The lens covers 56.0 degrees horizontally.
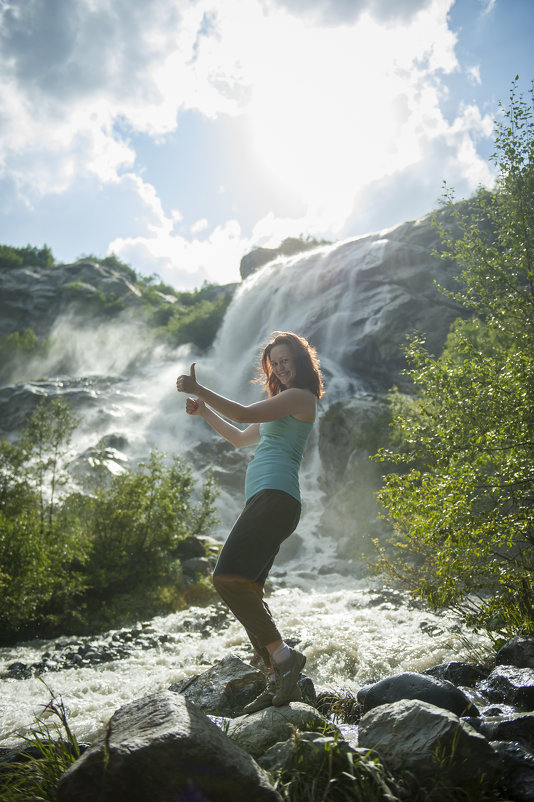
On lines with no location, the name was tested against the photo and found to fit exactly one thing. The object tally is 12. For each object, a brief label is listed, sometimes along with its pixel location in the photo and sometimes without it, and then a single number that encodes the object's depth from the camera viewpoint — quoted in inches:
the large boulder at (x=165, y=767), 88.1
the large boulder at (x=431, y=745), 101.3
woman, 138.1
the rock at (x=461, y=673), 209.6
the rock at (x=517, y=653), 192.5
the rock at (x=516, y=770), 100.8
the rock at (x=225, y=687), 185.6
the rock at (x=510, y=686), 158.4
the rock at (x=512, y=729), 120.3
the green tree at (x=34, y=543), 396.2
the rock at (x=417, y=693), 146.6
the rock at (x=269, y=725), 129.6
